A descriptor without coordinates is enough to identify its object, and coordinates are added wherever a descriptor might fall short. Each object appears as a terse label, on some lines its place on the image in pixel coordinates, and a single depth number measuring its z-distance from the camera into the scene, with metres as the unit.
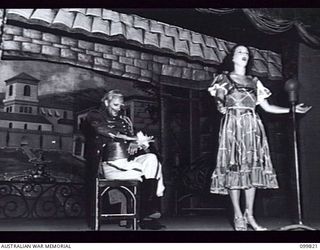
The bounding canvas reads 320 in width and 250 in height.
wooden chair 3.82
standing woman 4.03
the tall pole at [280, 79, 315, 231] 4.17
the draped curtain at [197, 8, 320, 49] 4.37
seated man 4.00
